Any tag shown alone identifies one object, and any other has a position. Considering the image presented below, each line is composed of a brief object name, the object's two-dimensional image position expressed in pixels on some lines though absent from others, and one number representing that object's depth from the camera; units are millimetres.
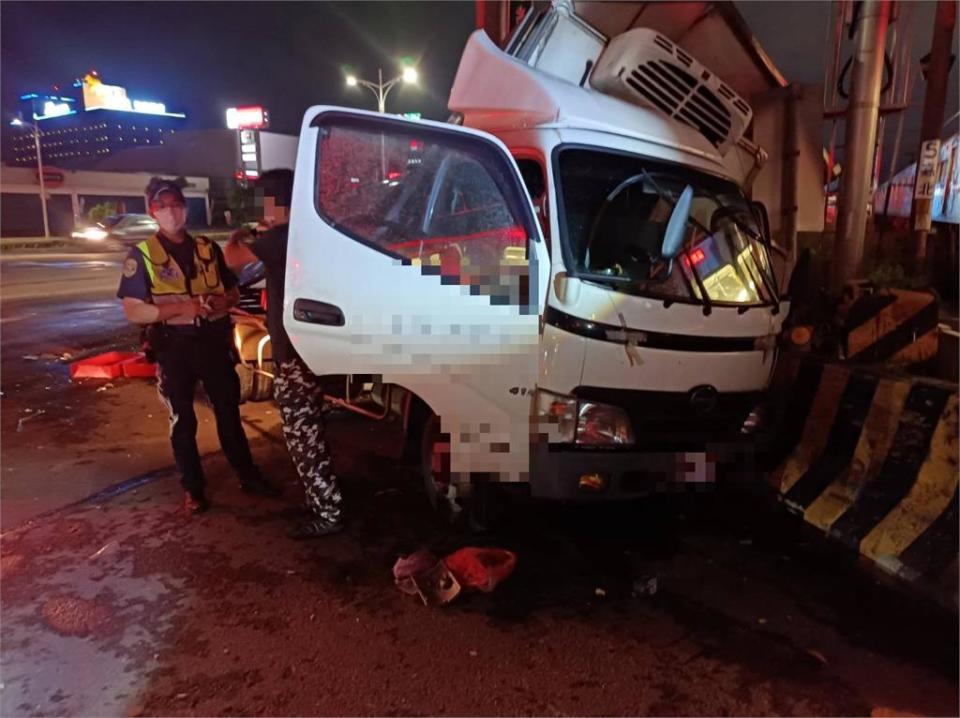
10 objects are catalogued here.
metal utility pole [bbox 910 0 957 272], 10797
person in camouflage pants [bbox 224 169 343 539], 3545
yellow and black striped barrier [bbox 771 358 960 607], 3223
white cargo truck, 3088
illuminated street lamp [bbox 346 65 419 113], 20953
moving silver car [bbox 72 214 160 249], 27953
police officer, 3838
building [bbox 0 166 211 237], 40875
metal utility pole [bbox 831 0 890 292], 4988
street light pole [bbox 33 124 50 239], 38444
